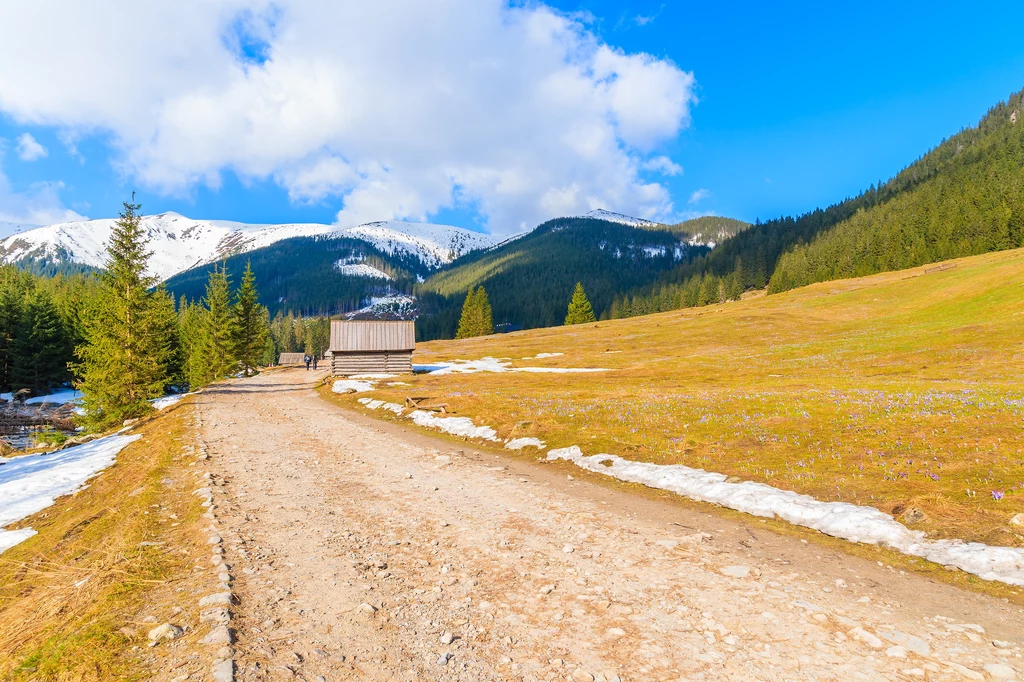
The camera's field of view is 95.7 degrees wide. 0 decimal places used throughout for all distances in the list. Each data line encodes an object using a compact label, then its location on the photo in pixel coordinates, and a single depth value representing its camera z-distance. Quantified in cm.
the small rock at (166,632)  504
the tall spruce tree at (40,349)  6574
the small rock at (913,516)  834
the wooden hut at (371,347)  5422
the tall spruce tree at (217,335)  6047
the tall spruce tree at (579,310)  13488
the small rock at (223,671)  429
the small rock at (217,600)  575
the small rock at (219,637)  492
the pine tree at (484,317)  13045
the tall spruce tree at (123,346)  3002
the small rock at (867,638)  515
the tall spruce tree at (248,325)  6694
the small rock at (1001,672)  454
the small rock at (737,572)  689
